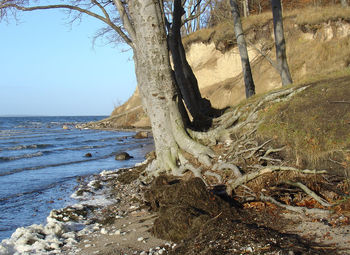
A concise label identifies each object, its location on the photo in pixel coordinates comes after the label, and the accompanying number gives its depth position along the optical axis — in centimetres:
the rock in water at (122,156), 1667
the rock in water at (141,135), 2736
